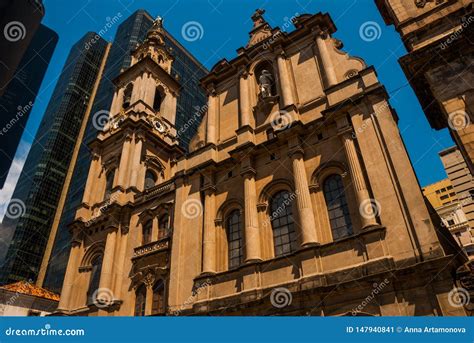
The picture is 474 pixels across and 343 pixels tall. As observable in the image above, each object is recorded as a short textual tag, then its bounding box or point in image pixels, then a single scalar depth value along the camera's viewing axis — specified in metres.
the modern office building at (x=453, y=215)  41.33
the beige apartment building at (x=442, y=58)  12.59
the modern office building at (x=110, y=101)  56.09
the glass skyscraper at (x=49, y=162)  59.93
